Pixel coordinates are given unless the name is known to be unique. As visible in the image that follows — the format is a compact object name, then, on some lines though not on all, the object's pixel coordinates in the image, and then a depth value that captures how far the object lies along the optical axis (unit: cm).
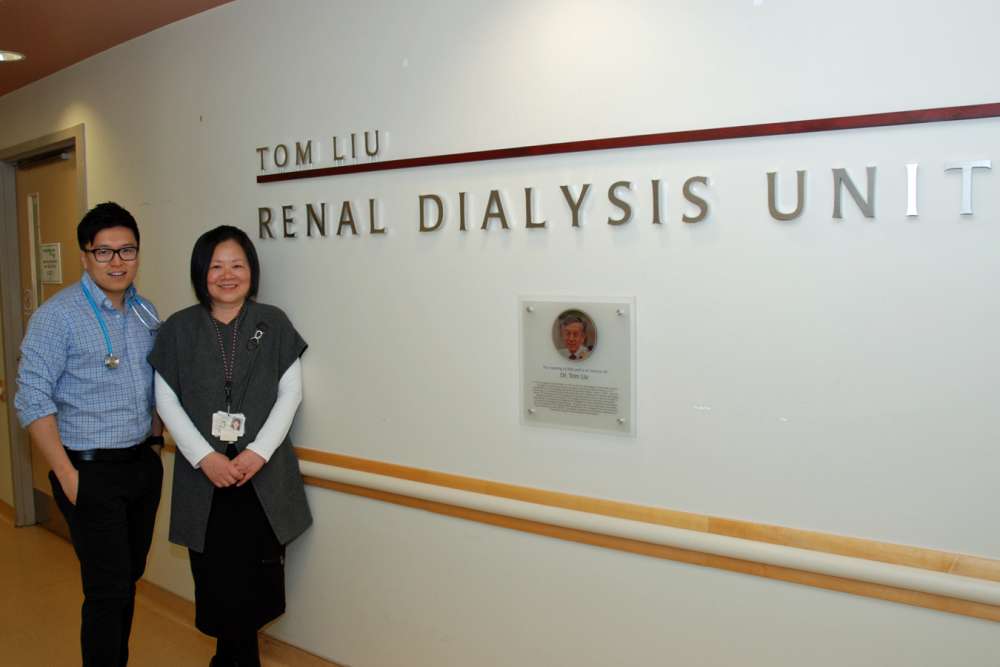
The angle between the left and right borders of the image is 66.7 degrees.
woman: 275
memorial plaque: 220
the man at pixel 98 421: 250
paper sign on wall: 449
